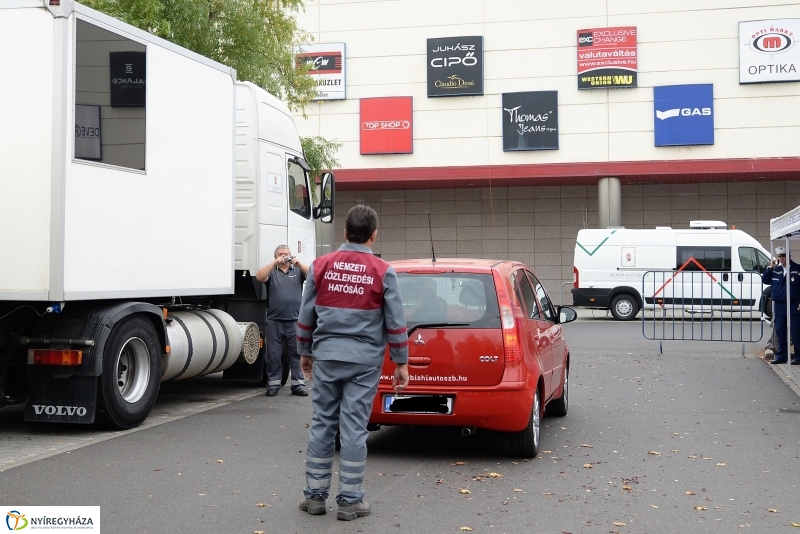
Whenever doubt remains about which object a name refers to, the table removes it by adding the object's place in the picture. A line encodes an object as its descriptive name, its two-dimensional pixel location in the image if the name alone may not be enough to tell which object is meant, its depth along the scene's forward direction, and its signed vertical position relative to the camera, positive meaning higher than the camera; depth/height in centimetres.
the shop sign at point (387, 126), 3291 +549
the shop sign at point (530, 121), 3197 +552
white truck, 752 +64
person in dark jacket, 1433 -17
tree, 1620 +457
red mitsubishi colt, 718 -54
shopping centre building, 3084 +580
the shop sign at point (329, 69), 3341 +755
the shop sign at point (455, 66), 3256 +746
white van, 2533 +74
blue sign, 3089 +552
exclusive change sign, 3152 +751
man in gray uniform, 556 -37
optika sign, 3042 +745
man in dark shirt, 1091 -24
